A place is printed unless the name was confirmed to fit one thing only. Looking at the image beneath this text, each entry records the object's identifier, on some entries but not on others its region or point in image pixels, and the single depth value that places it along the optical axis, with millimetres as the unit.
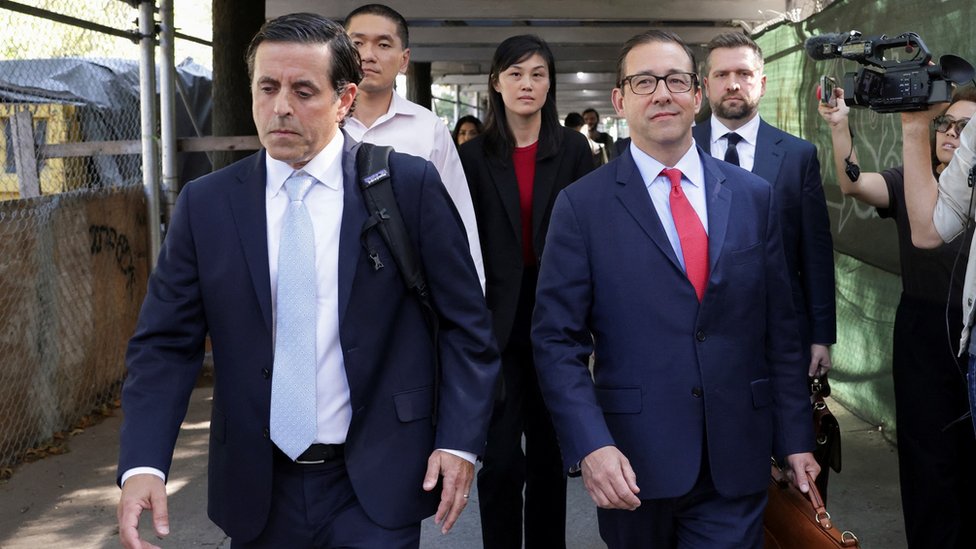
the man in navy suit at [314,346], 2787
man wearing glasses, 3164
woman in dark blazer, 4562
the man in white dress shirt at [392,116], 4422
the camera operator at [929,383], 4359
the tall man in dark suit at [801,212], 4445
